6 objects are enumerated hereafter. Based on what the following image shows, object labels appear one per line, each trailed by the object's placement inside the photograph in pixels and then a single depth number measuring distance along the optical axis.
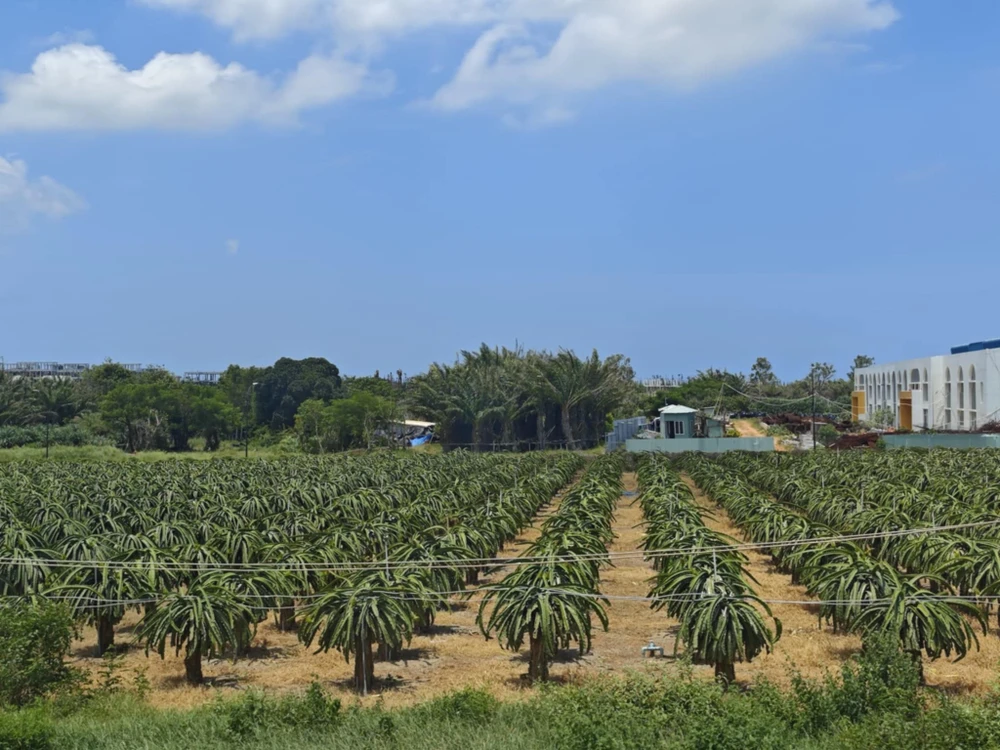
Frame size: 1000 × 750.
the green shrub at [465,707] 13.61
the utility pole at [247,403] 111.81
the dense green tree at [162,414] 78.07
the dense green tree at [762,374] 148.60
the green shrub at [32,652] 14.98
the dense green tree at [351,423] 76.75
